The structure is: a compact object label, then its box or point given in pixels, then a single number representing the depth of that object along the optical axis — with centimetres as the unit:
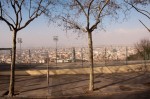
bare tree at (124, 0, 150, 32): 1906
